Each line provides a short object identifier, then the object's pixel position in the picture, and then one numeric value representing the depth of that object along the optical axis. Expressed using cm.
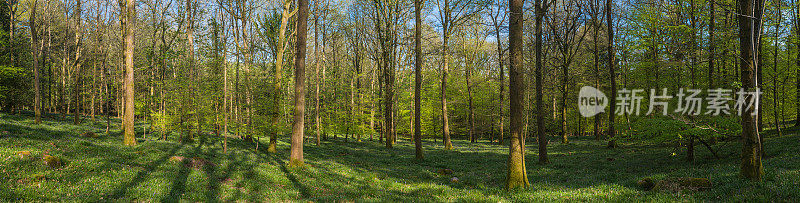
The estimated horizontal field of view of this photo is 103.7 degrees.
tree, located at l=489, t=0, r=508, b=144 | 2827
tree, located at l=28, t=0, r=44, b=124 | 2261
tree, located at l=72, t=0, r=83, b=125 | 2644
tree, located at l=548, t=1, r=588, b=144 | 2430
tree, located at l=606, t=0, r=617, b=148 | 2200
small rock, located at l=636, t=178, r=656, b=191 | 930
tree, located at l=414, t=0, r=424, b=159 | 2006
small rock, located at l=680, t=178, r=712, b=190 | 842
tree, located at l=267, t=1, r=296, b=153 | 1880
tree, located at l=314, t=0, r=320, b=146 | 2580
